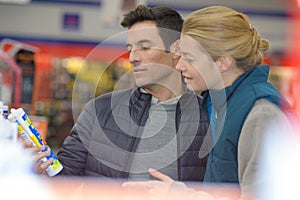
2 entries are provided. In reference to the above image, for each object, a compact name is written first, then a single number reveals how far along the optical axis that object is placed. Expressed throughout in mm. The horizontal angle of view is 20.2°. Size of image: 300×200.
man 2231
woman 1856
